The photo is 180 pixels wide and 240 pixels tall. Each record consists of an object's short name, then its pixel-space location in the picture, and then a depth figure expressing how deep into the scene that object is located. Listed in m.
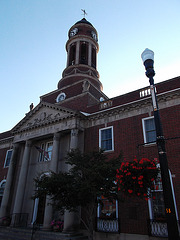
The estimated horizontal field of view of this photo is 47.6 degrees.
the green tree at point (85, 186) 11.06
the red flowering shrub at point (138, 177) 7.72
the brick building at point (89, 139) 13.67
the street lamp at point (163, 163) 4.79
